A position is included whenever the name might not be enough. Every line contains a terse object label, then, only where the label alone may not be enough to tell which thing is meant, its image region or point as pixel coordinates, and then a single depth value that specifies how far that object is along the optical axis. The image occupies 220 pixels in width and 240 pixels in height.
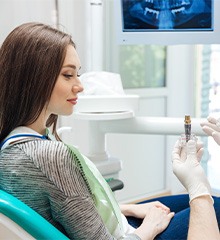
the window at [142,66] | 2.97
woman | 0.88
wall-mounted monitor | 1.71
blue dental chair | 0.82
